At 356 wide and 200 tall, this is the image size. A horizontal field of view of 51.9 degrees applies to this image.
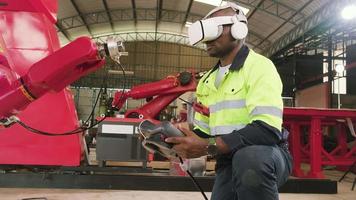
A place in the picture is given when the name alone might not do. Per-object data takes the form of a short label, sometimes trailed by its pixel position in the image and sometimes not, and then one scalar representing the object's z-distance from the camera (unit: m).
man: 1.50
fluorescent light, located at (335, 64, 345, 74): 11.87
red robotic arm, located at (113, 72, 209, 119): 4.79
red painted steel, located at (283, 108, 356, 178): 5.89
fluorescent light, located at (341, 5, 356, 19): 10.04
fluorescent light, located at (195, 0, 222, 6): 17.10
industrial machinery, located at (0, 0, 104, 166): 2.63
